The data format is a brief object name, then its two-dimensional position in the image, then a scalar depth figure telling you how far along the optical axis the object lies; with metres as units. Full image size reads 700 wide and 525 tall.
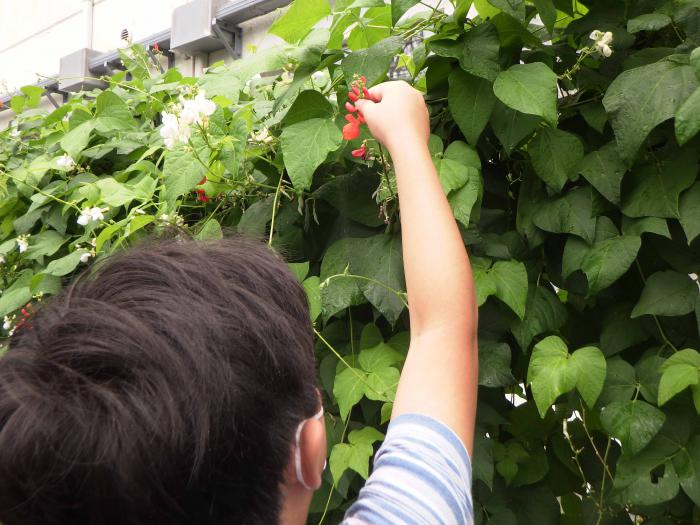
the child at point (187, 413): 0.53
